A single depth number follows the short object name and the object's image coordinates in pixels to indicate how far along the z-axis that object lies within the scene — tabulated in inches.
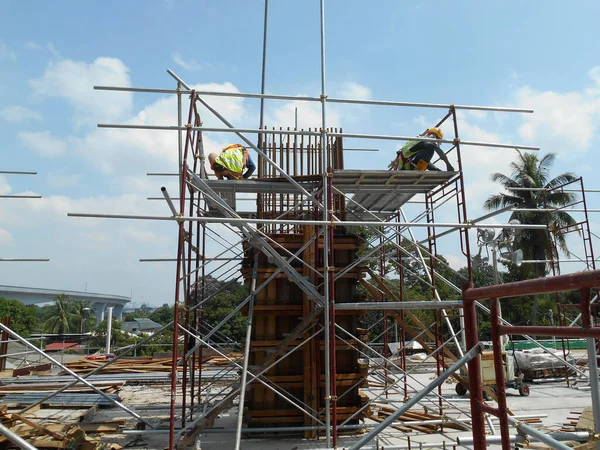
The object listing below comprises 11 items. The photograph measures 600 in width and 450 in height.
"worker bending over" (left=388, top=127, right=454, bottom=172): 336.2
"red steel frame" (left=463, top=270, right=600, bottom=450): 89.5
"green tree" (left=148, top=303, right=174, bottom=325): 3239.7
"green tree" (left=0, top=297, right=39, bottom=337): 1791.3
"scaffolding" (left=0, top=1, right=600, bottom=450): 296.4
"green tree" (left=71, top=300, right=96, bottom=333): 2221.6
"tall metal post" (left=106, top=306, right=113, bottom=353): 842.0
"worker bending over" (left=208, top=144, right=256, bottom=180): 335.9
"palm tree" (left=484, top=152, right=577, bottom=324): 1132.5
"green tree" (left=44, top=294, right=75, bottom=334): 2181.5
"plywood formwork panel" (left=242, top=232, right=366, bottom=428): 350.0
